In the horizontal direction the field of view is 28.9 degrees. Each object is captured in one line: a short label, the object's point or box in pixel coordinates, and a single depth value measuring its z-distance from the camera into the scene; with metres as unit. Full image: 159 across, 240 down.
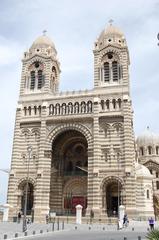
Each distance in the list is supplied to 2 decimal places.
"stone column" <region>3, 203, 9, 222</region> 42.89
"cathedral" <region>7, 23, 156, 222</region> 42.66
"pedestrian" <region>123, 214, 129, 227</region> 33.80
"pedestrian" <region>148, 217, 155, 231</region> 28.22
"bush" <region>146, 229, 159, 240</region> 10.32
